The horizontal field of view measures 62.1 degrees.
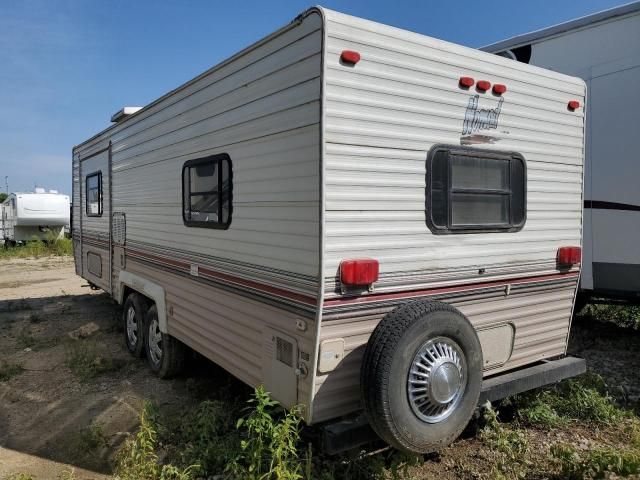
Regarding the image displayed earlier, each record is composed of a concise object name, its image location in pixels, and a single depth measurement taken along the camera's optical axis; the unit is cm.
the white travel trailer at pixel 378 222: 290
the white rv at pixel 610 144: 543
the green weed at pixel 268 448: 288
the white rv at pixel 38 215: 2089
